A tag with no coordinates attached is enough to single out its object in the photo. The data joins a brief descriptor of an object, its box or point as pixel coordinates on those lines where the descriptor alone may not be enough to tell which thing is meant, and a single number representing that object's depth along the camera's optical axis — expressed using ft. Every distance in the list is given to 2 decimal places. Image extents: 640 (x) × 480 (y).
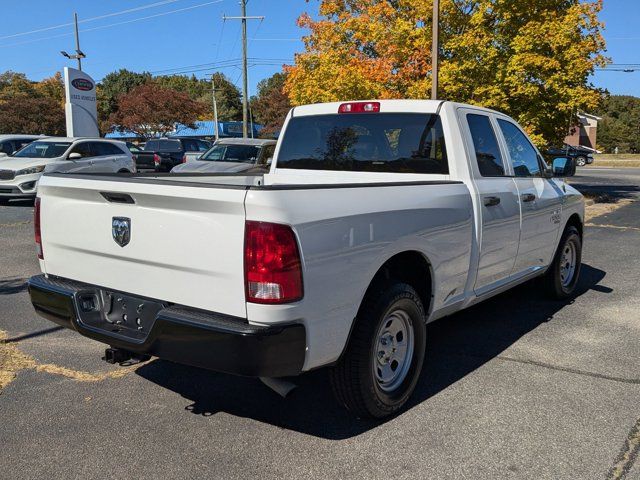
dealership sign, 78.54
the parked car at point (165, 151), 77.25
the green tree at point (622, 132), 228.02
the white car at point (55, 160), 44.78
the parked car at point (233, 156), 47.26
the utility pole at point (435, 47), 44.06
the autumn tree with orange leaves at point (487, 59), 47.21
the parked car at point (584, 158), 139.54
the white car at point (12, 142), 56.15
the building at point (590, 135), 235.61
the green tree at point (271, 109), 174.23
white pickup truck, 8.86
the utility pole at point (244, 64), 98.74
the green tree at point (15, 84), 200.95
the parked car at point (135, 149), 83.78
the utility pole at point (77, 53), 120.98
